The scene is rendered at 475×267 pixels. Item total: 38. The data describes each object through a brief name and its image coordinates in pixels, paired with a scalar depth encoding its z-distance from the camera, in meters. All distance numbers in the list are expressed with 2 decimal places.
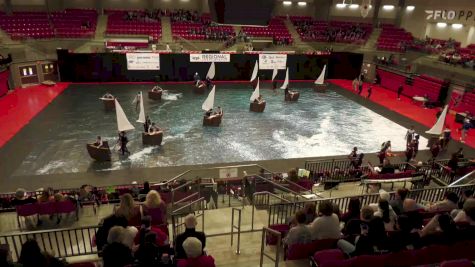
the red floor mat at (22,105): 19.11
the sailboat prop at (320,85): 28.57
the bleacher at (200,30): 35.97
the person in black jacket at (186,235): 5.97
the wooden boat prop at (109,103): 22.17
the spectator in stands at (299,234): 6.49
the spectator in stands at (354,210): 6.86
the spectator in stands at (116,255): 5.27
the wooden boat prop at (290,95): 26.03
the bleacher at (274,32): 38.03
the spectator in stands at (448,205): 8.05
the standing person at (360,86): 29.17
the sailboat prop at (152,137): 17.27
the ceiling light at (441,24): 39.44
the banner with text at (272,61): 32.06
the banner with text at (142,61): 29.55
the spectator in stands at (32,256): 5.00
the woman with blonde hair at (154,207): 7.93
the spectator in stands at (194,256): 5.61
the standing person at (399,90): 28.51
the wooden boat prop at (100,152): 15.52
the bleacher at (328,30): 39.03
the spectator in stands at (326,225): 6.60
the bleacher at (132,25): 35.09
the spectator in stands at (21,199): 9.99
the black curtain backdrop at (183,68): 29.08
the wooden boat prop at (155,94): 24.88
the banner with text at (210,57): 30.58
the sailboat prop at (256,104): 23.01
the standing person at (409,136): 16.95
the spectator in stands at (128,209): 7.20
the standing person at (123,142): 16.11
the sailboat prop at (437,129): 17.67
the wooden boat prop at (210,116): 19.97
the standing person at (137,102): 21.66
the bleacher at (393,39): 35.78
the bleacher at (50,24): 31.45
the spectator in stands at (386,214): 7.03
